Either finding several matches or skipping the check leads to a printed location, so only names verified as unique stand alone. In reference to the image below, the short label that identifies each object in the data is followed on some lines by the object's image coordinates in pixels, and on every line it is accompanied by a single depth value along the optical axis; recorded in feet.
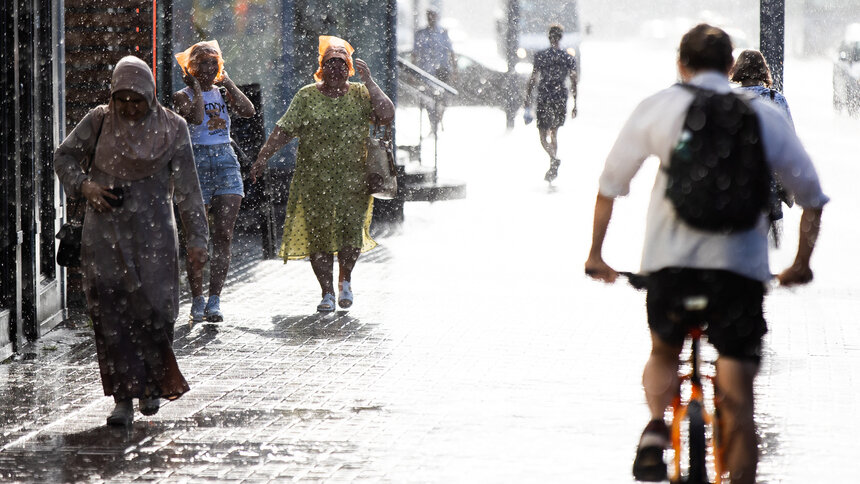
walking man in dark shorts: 124.88
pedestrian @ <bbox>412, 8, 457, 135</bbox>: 178.19
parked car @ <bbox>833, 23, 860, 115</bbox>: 192.24
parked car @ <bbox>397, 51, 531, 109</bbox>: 215.51
